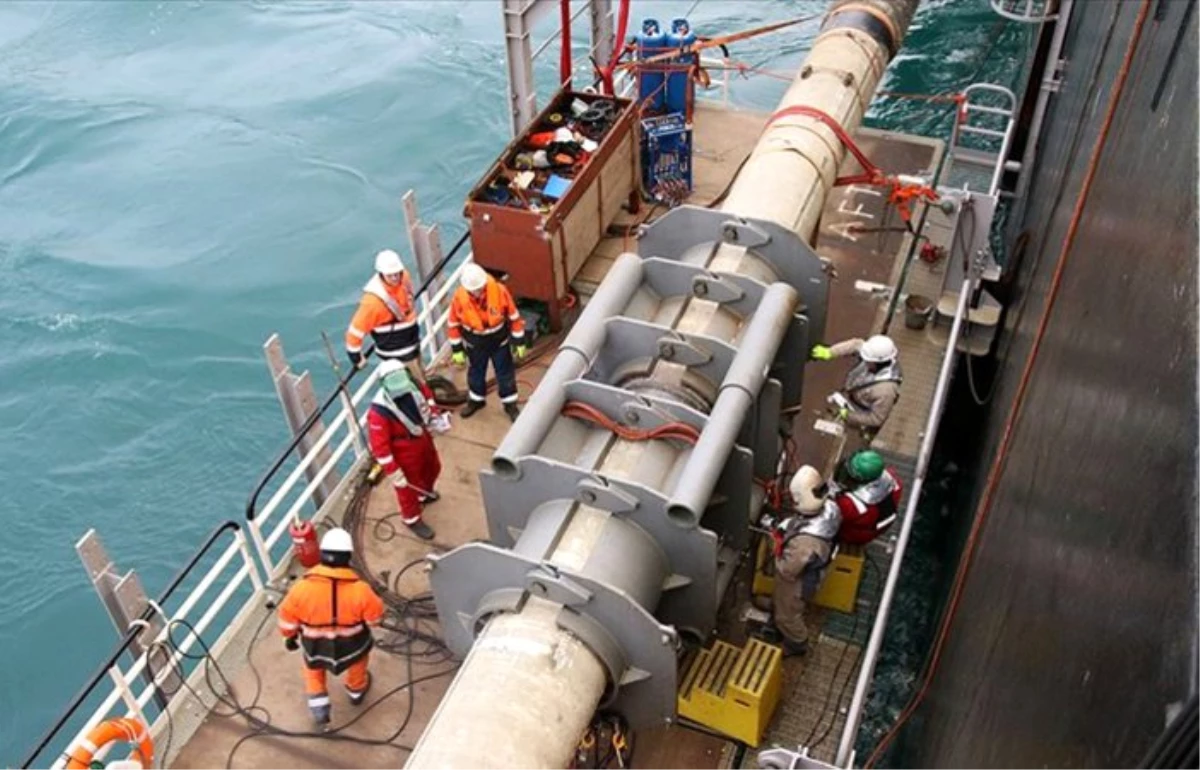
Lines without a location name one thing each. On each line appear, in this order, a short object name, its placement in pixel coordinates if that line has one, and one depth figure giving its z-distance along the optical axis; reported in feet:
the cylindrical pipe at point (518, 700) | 18.72
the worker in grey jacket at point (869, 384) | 31.35
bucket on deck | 41.42
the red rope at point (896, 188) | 40.52
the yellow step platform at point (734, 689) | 26.86
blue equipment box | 48.83
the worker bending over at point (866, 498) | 27.99
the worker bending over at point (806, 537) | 27.12
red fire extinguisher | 32.76
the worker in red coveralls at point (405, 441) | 30.73
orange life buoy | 26.09
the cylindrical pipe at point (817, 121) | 31.53
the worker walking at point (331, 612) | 26.30
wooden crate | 40.19
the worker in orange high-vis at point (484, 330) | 35.22
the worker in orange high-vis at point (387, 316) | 35.58
